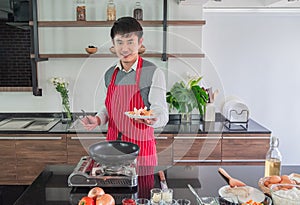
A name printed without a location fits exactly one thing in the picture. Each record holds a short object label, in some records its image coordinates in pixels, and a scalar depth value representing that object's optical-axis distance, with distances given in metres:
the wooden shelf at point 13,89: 3.21
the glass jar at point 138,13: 3.04
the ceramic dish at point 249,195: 1.36
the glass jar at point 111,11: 3.05
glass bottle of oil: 1.58
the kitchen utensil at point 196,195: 1.38
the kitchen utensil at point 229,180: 1.53
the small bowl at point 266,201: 1.32
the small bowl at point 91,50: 3.05
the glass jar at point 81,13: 3.04
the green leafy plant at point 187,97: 2.97
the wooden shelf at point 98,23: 3.01
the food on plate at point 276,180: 1.46
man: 1.79
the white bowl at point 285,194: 1.25
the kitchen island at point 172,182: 1.48
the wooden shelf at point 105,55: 3.06
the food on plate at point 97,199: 1.29
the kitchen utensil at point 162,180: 1.57
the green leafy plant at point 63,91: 3.13
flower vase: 3.16
